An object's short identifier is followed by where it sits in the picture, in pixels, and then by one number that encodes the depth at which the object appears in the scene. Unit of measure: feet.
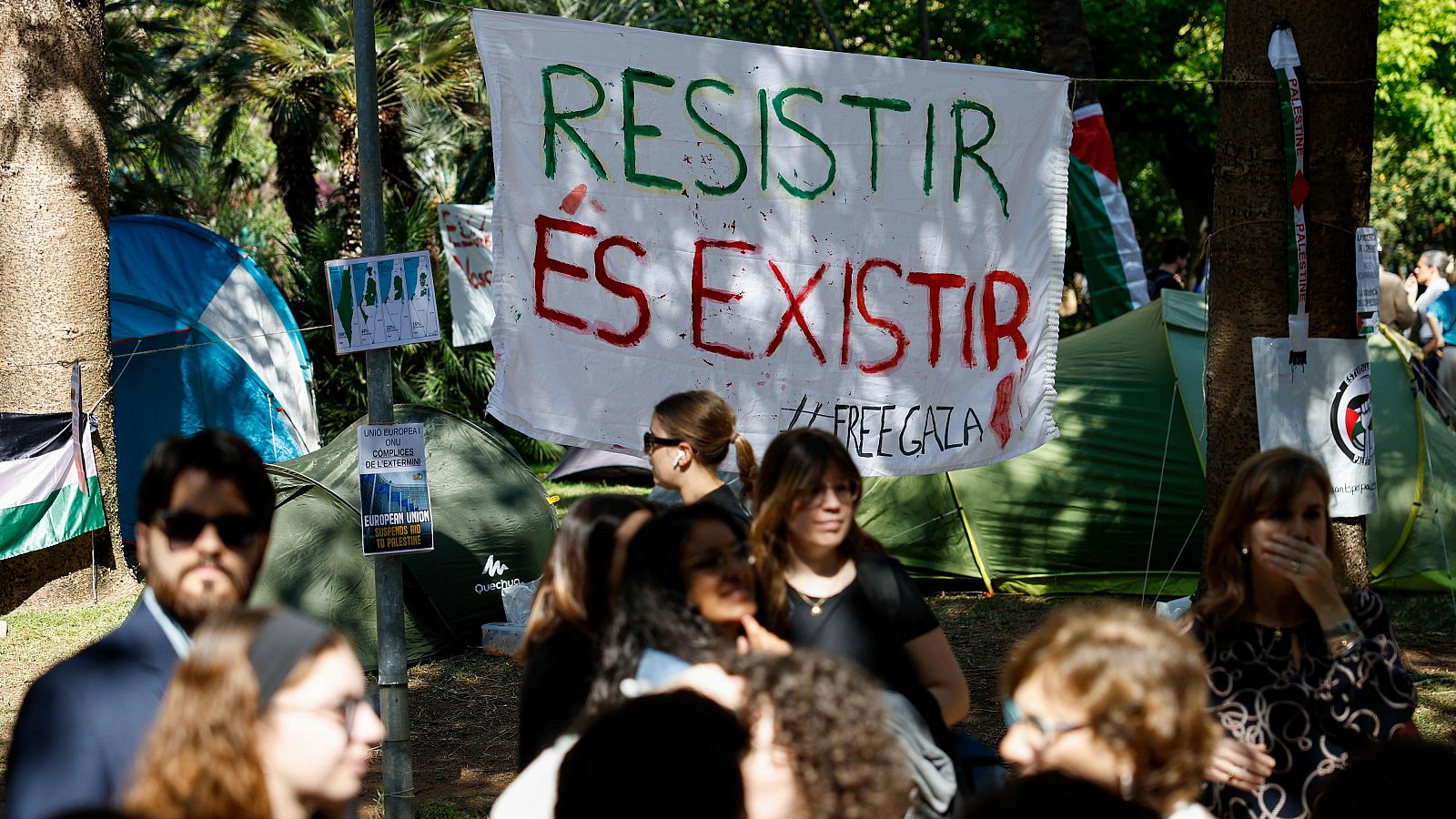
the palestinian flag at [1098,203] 32.32
